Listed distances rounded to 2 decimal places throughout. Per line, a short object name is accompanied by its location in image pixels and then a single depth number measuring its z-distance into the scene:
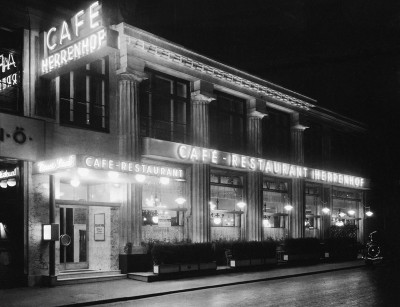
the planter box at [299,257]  25.86
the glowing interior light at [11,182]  17.34
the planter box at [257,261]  23.28
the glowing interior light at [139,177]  18.98
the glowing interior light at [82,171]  16.73
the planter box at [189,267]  19.98
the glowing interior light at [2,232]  17.08
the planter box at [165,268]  19.14
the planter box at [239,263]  22.44
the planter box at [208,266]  20.84
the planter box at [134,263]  19.87
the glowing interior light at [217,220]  25.20
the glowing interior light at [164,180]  20.94
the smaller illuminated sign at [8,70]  17.69
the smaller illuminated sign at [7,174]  17.30
